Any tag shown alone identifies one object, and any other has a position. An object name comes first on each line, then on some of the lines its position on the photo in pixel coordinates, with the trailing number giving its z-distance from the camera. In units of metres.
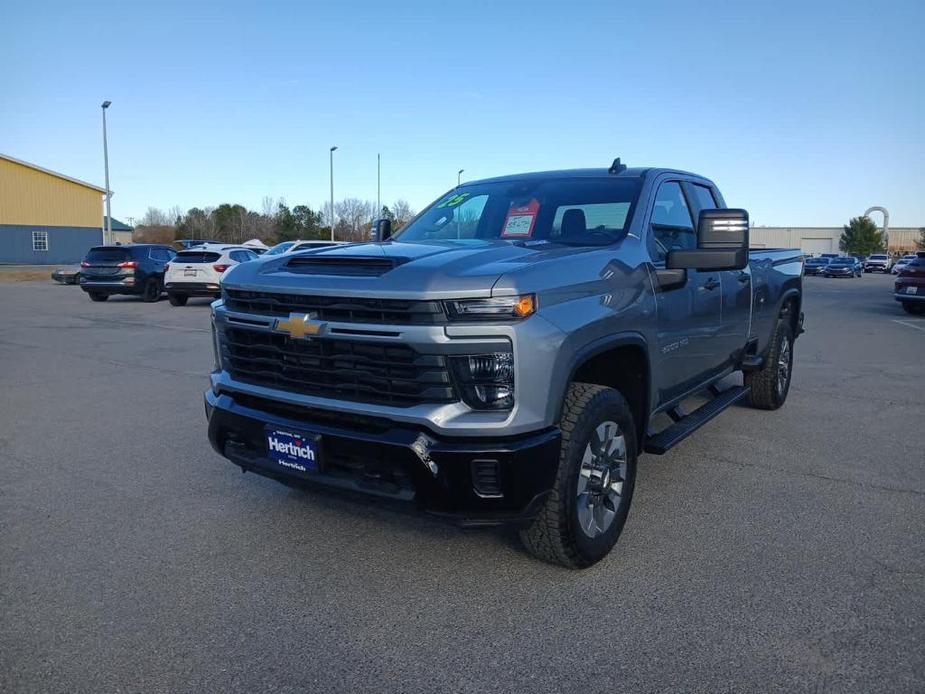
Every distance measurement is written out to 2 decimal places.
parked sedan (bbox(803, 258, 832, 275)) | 51.21
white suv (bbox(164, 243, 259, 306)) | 17.50
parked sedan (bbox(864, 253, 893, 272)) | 62.97
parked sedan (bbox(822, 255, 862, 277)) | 48.16
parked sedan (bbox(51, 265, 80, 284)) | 29.23
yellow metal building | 45.69
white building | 103.31
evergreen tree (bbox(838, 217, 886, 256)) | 87.56
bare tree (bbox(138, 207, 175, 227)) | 97.75
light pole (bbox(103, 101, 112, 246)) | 35.70
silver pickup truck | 2.95
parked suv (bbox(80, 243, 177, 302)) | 19.08
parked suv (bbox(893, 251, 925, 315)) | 16.86
